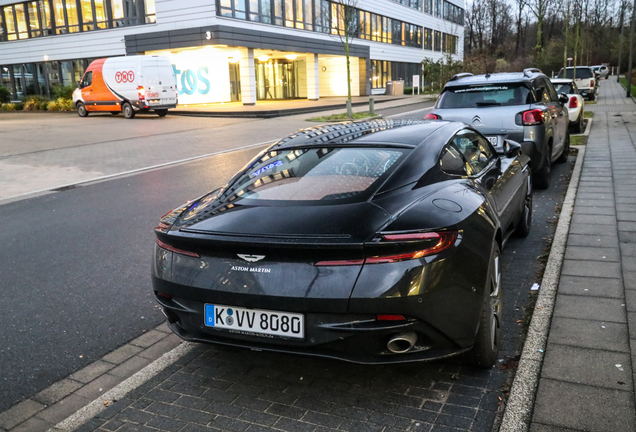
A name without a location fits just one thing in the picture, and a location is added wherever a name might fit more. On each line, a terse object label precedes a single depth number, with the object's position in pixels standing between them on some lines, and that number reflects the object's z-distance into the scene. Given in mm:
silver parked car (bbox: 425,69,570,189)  8078
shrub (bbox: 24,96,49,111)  36250
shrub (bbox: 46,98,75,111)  33875
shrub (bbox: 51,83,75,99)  35000
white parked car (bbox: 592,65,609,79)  66050
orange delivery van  26859
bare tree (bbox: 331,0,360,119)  42034
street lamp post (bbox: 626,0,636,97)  34219
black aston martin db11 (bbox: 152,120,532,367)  2758
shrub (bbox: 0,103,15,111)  37531
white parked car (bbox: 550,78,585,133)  15180
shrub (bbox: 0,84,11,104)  38875
